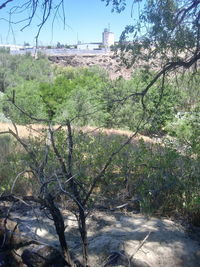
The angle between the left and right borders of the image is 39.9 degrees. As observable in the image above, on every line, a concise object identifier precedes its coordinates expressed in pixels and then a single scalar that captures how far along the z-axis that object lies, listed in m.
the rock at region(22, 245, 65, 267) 2.77
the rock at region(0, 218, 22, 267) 2.85
